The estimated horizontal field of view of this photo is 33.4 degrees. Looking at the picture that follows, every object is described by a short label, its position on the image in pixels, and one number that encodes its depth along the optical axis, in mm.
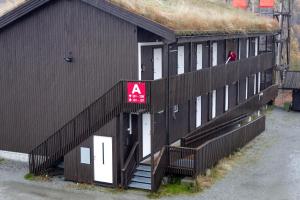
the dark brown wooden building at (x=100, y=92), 21328
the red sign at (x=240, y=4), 53172
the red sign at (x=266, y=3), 47062
